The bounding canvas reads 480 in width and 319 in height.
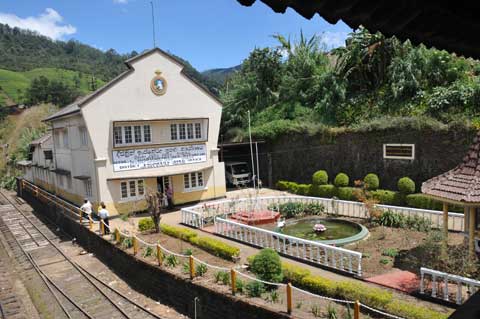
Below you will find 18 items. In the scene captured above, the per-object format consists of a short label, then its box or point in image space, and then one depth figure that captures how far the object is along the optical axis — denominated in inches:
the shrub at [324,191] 860.0
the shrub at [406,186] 718.5
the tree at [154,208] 671.1
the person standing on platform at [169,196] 886.1
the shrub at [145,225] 701.9
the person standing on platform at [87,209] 792.6
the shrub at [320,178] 891.4
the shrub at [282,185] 1008.2
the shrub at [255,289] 405.4
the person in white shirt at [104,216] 723.9
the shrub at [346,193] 805.2
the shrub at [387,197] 737.0
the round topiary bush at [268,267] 423.5
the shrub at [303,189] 925.2
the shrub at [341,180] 838.2
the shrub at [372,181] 787.4
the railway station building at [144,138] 808.3
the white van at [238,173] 1108.5
